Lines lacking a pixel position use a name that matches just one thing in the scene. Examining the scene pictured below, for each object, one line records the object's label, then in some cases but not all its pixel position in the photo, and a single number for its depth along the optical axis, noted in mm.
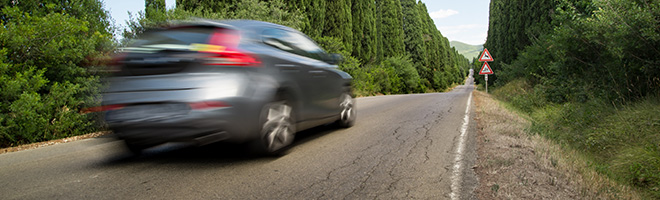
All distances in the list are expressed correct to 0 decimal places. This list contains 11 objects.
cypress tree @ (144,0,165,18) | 11594
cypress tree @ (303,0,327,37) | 22734
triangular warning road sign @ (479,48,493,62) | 21281
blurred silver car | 3875
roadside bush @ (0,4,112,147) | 6539
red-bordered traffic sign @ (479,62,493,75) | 22475
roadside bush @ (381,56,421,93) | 34344
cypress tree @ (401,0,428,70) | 46156
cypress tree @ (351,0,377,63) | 30266
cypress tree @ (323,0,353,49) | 26344
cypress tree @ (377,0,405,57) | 38344
